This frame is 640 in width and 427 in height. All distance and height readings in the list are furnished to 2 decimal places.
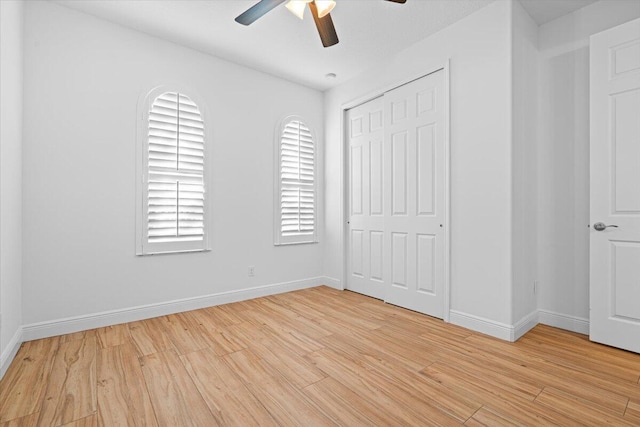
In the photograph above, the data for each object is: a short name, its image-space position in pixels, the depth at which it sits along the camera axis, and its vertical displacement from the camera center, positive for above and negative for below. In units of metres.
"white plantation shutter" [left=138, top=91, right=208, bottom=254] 3.15 +0.41
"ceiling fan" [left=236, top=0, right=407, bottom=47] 2.11 +1.44
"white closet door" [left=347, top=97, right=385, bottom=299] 3.87 +0.21
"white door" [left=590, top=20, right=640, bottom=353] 2.35 +0.24
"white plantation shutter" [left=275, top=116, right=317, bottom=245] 4.20 +0.45
